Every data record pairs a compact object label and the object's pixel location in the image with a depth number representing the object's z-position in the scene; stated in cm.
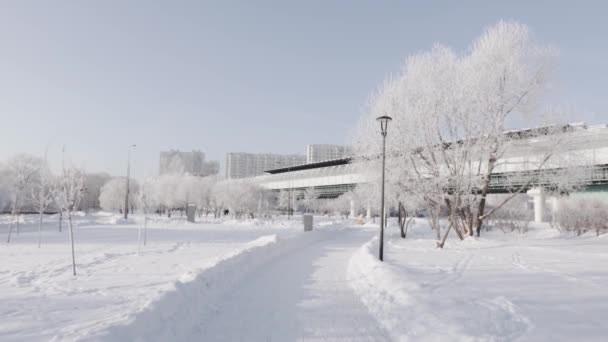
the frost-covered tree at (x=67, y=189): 1102
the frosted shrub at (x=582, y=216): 2759
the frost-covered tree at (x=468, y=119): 1973
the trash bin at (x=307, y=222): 3128
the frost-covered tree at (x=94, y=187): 10667
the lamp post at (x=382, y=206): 1255
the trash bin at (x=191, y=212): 4619
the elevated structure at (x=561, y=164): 2039
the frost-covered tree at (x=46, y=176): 1183
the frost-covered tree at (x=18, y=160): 6569
